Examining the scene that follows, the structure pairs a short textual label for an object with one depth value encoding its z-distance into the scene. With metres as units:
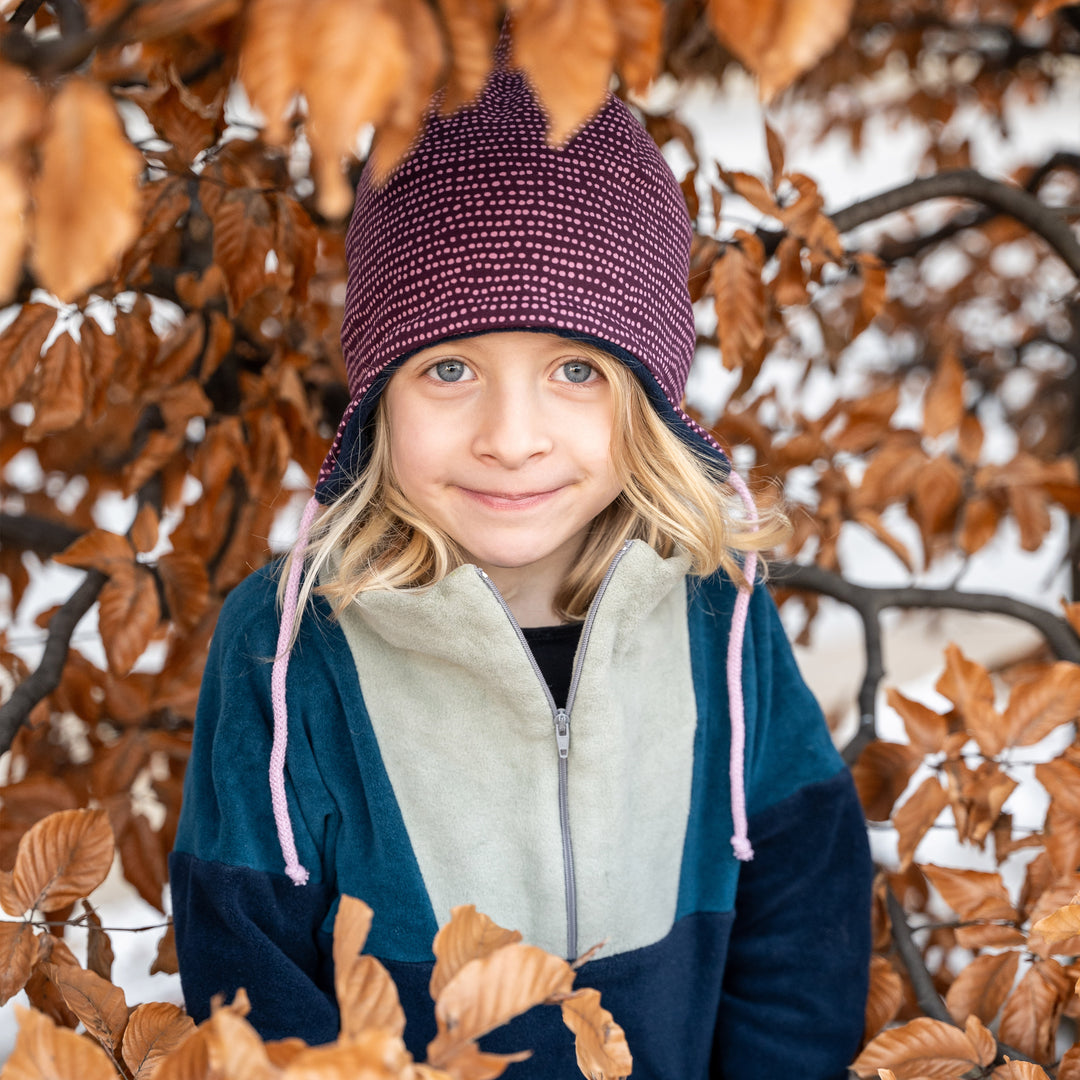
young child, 0.99
